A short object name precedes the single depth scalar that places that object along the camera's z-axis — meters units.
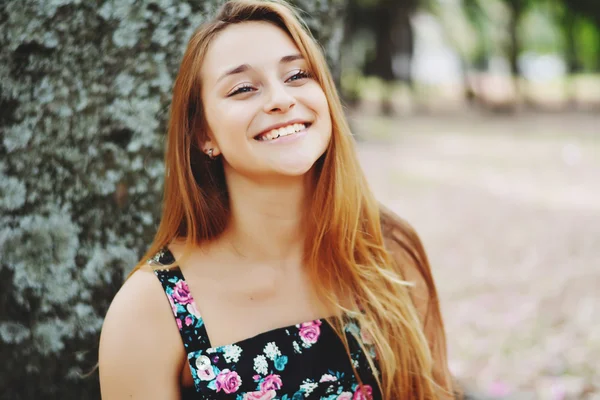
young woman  1.83
